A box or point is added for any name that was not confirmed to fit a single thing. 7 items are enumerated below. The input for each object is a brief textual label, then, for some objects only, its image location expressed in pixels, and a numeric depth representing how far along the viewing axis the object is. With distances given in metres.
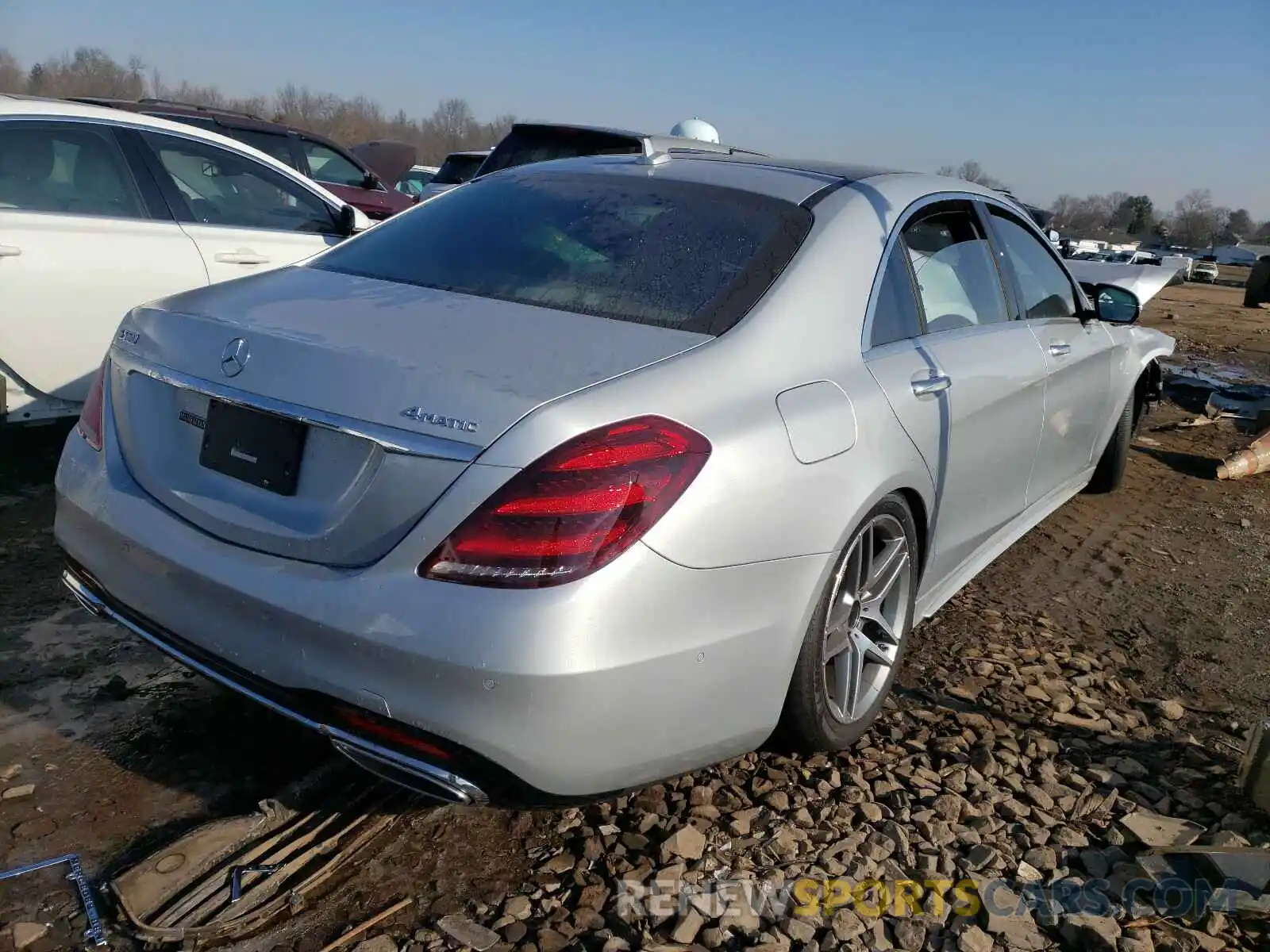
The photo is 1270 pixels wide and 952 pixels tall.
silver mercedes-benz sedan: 1.90
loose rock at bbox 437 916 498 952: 2.08
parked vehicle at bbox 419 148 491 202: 9.53
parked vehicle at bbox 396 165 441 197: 19.73
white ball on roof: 9.73
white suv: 4.34
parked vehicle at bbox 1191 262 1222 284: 46.34
